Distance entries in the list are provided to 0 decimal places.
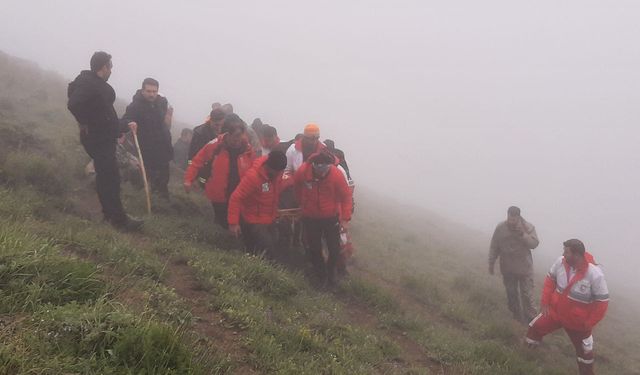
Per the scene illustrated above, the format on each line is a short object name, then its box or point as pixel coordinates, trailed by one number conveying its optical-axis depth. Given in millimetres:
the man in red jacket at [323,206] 8609
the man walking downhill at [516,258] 11367
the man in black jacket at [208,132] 10180
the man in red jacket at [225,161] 9117
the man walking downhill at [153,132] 10125
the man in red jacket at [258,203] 8289
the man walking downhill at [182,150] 14752
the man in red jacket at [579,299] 8359
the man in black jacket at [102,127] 7152
